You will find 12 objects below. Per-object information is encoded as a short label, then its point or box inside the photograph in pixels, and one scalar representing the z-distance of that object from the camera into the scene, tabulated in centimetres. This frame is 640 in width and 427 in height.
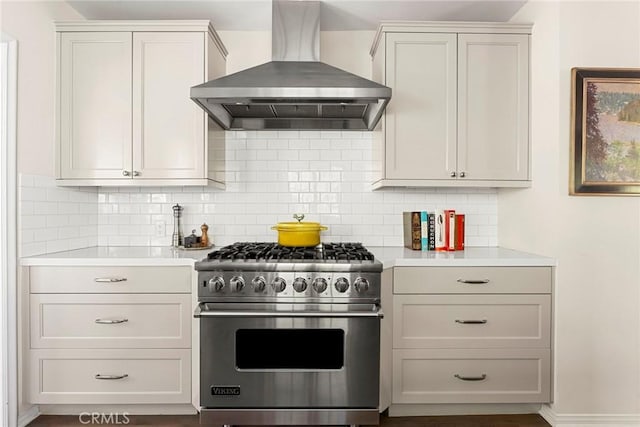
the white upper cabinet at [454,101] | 264
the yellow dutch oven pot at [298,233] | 266
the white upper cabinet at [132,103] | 262
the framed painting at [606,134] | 230
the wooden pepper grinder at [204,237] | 292
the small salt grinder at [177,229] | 293
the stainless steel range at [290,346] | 222
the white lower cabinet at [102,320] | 233
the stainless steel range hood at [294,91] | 227
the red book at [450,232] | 279
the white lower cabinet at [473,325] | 237
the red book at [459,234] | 285
